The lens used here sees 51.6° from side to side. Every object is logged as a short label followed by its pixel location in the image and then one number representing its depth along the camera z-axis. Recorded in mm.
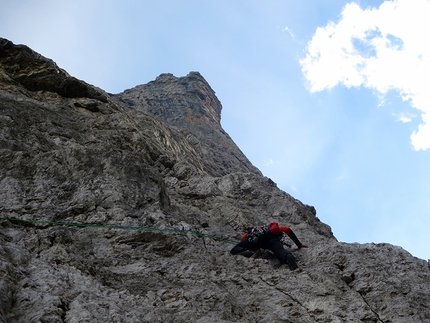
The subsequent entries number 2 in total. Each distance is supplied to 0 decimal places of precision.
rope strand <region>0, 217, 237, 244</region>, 6801
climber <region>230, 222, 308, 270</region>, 8398
